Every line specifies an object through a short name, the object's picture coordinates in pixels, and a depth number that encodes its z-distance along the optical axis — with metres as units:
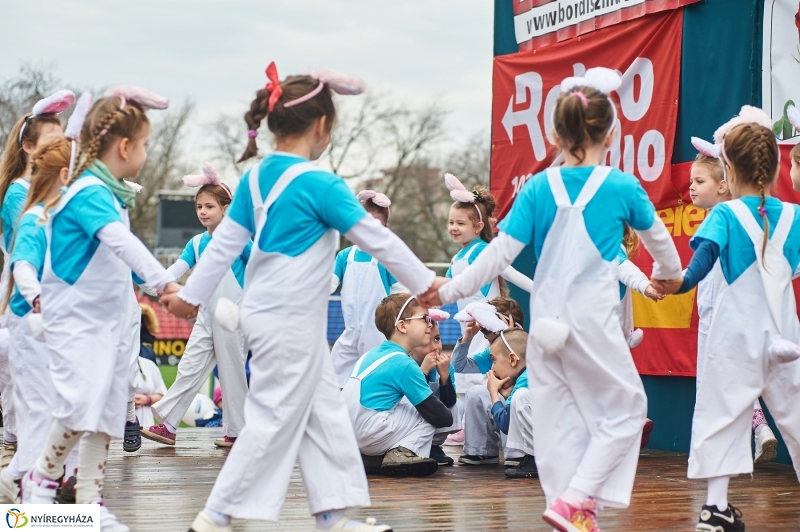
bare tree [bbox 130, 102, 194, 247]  32.28
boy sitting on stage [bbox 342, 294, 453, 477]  5.52
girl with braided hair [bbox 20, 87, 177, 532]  3.67
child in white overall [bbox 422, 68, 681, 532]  3.50
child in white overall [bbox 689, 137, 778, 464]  5.47
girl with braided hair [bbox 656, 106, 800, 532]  4.02
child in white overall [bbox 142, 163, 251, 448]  6.46
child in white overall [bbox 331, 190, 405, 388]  7.44
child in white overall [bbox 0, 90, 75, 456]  4.90
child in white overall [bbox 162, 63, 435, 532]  3.49
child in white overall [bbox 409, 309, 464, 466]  5.75
